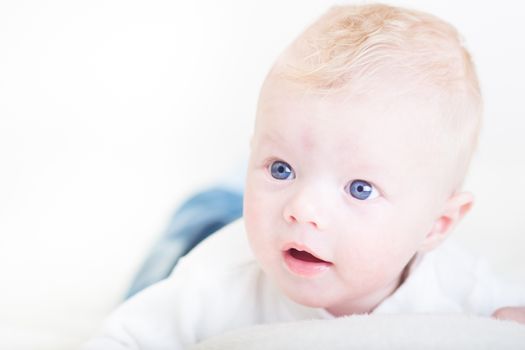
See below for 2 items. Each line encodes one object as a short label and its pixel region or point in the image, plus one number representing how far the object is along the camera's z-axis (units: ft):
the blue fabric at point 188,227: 3.07
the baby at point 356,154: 2.34
